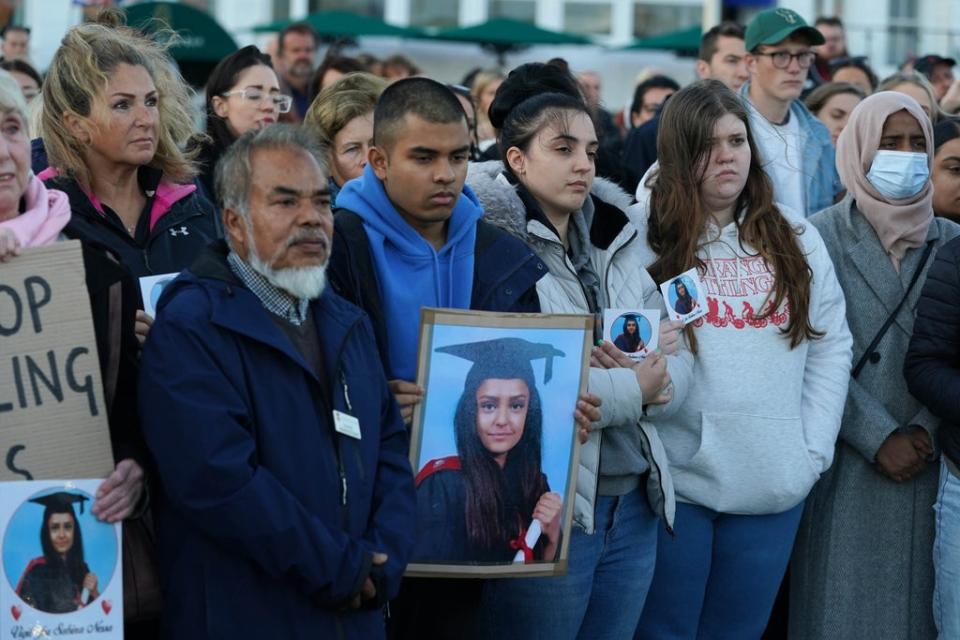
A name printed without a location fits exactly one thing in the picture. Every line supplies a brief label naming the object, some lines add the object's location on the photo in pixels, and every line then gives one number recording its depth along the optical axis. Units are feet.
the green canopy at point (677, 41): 130.85
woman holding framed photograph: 28.86
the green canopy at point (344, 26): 128.07
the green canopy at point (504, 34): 128.66
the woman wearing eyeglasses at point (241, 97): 41.92
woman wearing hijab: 34.60
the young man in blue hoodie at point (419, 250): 26.84
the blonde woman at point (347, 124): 36.77
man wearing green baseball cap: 42.49
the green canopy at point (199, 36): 101.60
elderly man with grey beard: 21.92
